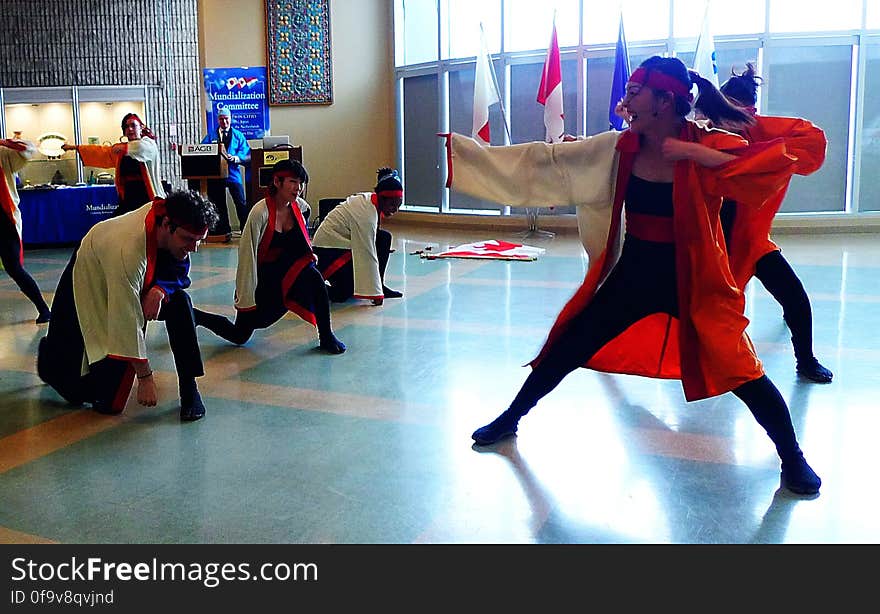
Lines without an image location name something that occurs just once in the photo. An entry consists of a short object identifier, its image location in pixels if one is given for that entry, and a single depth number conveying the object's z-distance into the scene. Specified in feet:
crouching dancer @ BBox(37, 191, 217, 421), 10.74
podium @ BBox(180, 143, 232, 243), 34.22
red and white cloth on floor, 27.32
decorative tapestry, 39.86
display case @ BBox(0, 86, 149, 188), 40.40
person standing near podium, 34.27
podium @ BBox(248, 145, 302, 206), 32.40
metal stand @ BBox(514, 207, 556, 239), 33.86
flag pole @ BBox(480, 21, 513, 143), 34.79
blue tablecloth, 31.99
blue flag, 32.45
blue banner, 40.14
